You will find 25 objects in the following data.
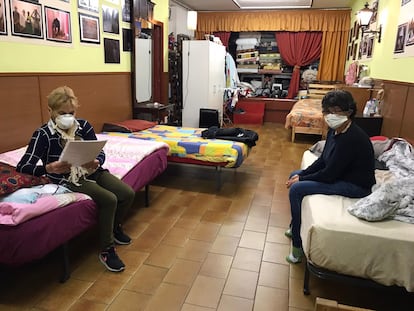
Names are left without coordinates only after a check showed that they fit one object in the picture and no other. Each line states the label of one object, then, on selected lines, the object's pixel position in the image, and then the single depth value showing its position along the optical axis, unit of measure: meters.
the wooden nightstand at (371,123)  3.95
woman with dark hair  2.05
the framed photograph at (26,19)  2.72
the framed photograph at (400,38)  3.46
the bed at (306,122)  5.64
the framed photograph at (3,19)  2.60
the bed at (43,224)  1.69
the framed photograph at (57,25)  3.09
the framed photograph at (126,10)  4.31
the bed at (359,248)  1.66
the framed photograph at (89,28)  3.55
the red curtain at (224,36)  8.18
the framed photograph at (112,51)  4.05
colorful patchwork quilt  3.49
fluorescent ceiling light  6.92
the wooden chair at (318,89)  7.27
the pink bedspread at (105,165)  1.74
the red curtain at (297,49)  7.78
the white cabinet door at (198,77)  6.05
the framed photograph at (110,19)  3.94
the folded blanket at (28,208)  1.71
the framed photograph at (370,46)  4.97
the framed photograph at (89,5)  3.49
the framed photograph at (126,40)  4.38
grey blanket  1.79
